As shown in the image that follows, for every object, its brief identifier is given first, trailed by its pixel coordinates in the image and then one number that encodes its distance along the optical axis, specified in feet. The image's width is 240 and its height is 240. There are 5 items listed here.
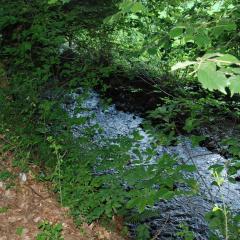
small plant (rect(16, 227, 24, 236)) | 13.38
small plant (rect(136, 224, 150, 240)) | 14.11
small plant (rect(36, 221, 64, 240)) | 13.15
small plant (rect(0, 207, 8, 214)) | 14.20
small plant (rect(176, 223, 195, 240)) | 12.75
